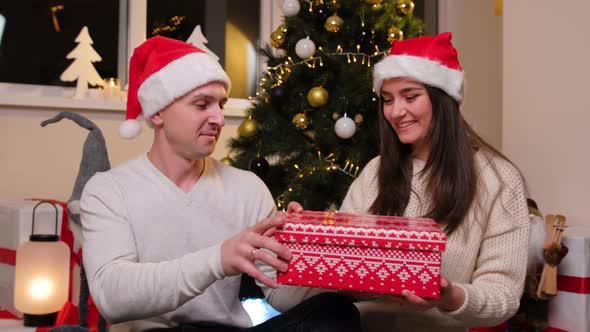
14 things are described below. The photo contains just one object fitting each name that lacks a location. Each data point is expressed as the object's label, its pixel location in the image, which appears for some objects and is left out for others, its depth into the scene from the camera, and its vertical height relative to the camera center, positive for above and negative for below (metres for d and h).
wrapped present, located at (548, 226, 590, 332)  1.96 -0.37
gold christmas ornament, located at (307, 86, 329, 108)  2.18 +0.28
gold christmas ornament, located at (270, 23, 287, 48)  2.31 +0.53
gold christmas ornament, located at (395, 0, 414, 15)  2.32 +0.65
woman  1.48 -0.02
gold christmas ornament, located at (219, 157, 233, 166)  2.43 +0.05
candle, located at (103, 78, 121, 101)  2.96 +0.39
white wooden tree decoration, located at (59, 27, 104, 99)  2.93 +0.51
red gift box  1.12 -0.15
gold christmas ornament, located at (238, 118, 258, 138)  2.30 +0.17
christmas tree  2.19 +0.27
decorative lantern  2.15 -0.40
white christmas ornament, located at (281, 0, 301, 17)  2.25 +0.62
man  1.20 -0.11
